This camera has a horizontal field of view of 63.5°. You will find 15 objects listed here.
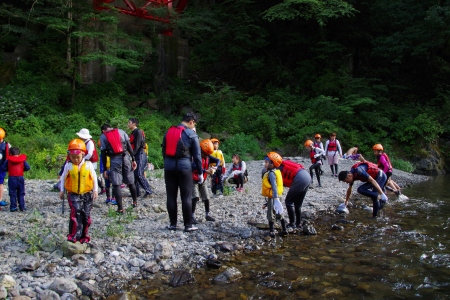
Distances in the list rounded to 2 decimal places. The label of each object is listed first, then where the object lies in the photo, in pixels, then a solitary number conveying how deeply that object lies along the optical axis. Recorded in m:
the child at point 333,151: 13.19
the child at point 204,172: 6.78
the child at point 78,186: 5.16
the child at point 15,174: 7.52
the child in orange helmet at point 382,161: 8.59
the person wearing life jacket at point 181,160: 5.96
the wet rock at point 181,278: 4.72
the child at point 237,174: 9.80
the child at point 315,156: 11.20
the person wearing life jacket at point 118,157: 7.04
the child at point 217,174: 8.98
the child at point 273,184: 6.18
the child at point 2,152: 7.51
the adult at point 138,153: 8.14
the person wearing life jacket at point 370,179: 7.62
